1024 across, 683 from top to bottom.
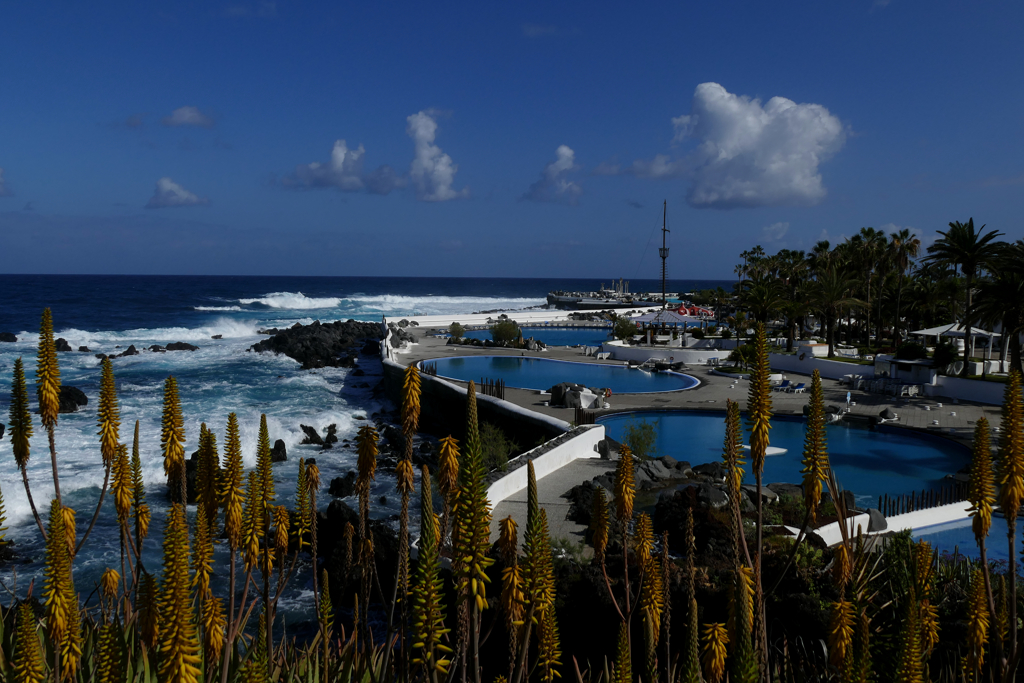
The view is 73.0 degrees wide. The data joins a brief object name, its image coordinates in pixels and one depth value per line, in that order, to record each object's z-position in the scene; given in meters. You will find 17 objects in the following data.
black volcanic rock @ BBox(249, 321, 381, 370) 56.25
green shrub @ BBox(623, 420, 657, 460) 21.66
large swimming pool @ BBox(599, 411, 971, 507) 21.06
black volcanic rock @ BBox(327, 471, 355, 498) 20.91
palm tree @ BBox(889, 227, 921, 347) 50.78
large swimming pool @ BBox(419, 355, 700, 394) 38.38
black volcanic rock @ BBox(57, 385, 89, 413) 32.34
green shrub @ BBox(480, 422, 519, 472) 22.16
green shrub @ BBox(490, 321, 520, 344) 57.25
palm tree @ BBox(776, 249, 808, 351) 45.59
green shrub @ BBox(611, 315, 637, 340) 59.25
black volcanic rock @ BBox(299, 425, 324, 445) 29.38
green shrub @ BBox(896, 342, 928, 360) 36.16
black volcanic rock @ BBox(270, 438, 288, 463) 24.82
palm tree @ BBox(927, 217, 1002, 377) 33.99
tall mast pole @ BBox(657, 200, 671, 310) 64.38
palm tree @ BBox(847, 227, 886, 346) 51.11
